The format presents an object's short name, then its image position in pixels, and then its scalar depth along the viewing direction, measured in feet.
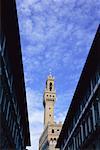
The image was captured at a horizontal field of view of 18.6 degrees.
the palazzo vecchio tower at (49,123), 360.07
